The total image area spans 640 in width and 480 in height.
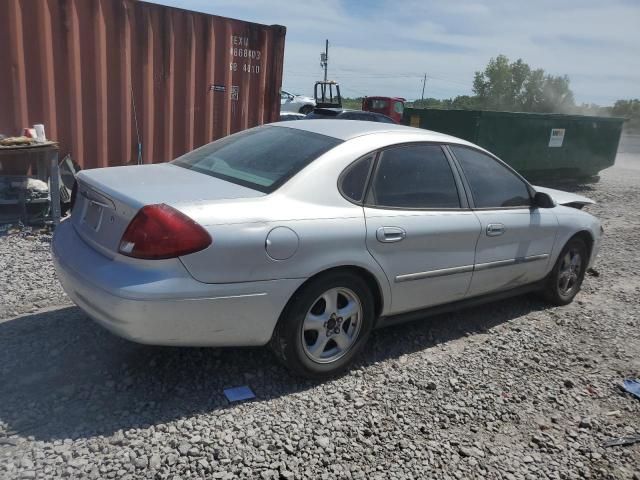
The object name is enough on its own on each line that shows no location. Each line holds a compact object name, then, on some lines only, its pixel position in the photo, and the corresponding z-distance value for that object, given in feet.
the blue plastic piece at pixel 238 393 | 10.29
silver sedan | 9.21
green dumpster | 39.09
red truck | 62.64
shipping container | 21.08
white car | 88.22
